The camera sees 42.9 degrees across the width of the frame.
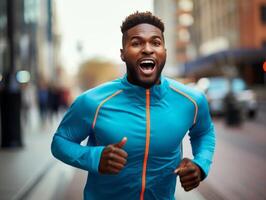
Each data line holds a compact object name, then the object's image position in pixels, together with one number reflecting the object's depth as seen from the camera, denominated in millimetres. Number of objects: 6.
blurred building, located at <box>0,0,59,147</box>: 8101
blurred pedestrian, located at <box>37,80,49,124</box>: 14526
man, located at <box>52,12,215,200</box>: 1563
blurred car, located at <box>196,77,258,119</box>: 14516
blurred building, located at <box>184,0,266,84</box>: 28902
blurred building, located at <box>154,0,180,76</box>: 56567
